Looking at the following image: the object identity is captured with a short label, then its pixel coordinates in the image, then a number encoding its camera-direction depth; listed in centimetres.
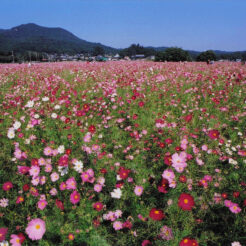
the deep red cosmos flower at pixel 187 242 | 114
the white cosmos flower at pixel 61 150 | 199
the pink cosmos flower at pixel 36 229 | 122
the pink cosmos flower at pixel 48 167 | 177
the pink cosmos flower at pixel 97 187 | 166
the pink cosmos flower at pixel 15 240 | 118
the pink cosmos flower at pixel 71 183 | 154
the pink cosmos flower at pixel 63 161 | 167
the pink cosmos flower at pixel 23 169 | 171
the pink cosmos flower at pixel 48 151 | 195
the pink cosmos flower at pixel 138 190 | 159
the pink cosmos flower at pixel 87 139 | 209
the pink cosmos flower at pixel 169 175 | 153
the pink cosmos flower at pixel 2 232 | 124
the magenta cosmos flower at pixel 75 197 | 145
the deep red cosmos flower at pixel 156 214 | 127
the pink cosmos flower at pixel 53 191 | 170
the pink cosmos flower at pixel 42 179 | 169
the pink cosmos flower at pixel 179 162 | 154
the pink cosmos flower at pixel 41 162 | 180
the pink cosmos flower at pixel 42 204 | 151
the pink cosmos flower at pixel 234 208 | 145
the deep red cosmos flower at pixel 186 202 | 124
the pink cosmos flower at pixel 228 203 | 152
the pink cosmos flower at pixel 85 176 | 164
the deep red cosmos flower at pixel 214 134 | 214
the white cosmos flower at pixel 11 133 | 230
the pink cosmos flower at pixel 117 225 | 145
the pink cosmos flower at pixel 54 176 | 173
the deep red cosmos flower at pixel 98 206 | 153
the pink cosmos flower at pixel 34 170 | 168
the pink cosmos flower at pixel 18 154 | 194
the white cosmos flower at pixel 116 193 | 159
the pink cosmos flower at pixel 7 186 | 165
